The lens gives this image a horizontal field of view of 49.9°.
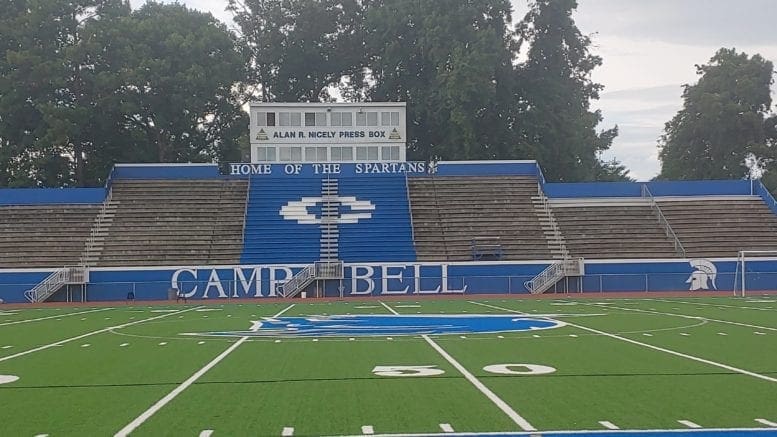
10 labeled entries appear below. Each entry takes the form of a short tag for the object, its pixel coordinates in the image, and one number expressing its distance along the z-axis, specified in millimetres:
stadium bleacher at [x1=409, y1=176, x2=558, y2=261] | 40875
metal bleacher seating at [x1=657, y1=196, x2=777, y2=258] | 40875
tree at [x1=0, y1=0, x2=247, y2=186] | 51312
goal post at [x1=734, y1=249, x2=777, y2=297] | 35538
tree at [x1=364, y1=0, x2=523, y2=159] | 53594
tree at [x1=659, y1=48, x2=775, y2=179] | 63094
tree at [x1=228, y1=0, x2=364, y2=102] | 61344
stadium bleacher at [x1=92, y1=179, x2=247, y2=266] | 39594
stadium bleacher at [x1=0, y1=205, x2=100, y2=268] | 38938
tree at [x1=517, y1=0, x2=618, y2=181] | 57344
